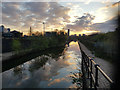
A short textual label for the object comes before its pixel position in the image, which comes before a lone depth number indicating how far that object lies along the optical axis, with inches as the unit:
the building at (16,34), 1771.3
